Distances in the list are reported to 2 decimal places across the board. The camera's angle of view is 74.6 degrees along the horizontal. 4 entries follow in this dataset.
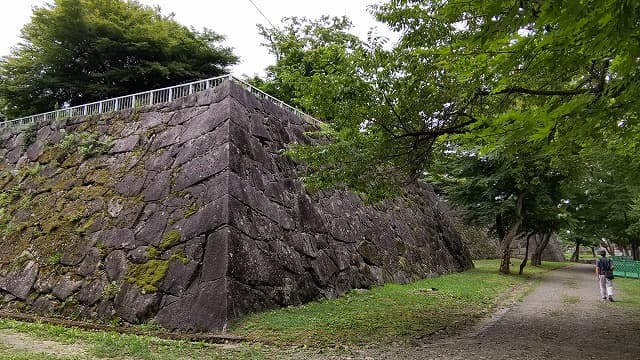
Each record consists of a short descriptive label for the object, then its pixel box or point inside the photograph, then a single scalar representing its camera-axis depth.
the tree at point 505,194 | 16.31
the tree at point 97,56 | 14.08
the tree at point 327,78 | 6.53
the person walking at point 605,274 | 10.90
